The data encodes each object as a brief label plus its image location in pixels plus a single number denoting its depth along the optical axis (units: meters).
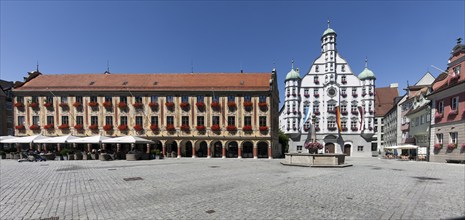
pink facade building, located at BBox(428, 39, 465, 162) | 22.80
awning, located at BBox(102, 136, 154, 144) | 24.84
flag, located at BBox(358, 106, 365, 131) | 39.09
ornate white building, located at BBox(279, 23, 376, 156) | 39.34
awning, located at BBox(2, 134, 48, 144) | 24.94
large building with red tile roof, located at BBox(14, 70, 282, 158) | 31.39
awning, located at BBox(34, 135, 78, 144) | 24.99
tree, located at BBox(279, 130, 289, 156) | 48.19
